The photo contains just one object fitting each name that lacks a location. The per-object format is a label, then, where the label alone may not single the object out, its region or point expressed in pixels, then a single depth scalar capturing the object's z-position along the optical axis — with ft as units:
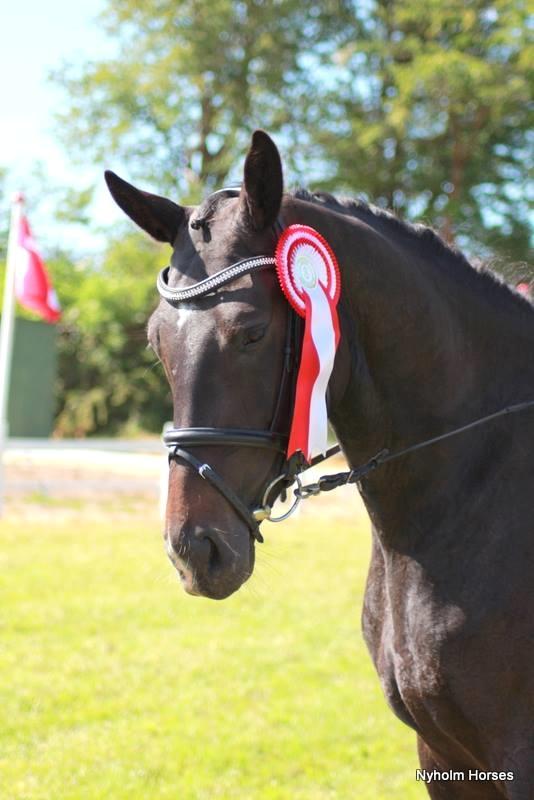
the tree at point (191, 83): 96.32
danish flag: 41.88
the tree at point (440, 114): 84.38
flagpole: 42.52
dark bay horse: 7.72
